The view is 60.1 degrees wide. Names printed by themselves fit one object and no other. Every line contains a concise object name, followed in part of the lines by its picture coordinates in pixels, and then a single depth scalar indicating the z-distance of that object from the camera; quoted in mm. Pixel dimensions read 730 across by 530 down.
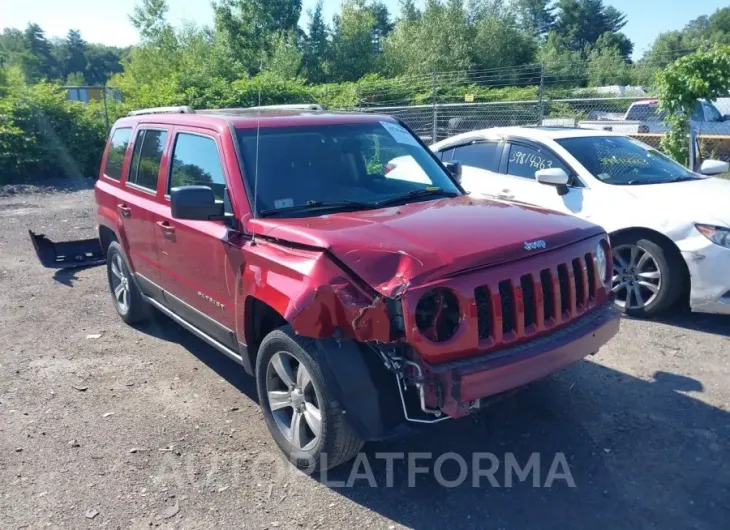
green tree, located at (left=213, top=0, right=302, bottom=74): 31625
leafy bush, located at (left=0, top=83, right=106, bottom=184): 16609
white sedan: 5199
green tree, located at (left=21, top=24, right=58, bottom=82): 102244
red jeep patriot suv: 2965
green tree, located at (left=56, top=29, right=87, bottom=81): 114512
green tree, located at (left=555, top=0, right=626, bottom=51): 80438
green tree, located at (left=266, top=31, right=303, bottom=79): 27419
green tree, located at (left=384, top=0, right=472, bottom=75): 36594
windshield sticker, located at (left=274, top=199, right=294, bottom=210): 3811
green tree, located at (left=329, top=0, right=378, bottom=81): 33938
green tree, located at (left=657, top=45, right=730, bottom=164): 9148
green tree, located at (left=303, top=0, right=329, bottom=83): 33312
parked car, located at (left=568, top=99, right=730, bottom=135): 14688
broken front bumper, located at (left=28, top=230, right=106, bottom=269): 7895
